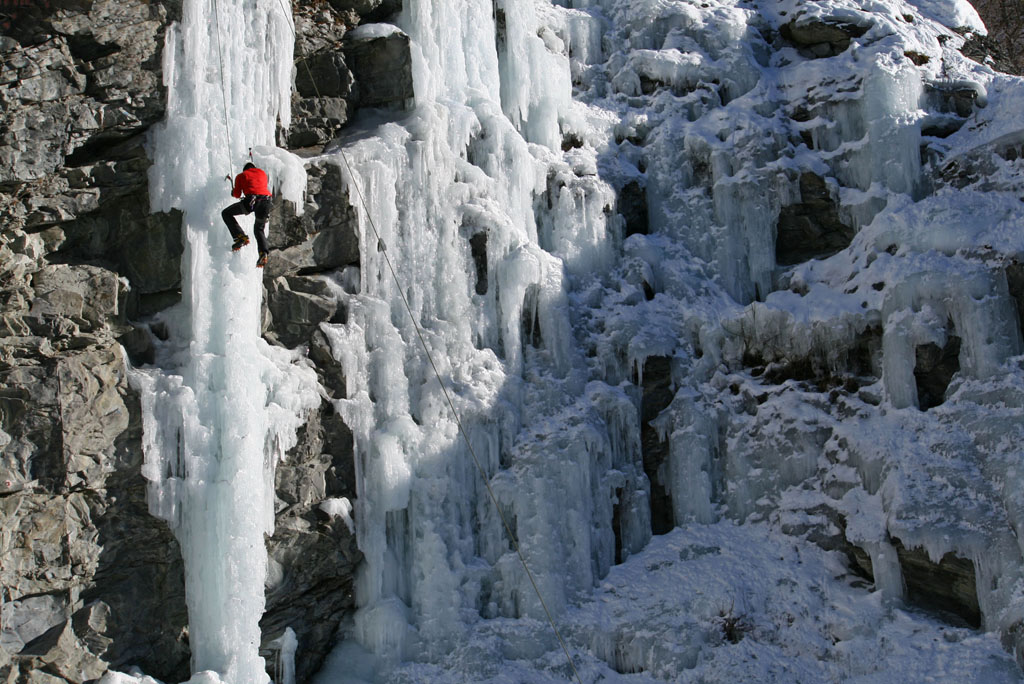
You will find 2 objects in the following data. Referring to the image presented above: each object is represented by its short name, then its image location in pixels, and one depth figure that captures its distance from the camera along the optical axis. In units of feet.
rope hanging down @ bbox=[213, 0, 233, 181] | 39.45
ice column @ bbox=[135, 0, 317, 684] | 36.29
